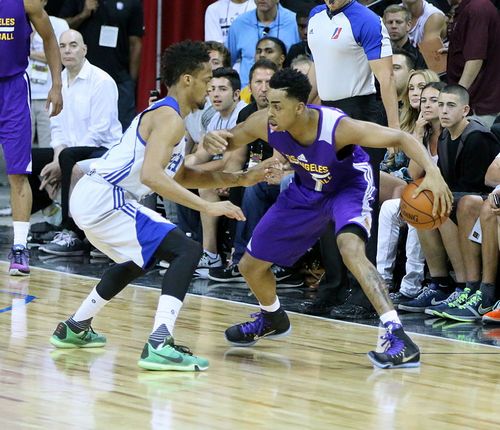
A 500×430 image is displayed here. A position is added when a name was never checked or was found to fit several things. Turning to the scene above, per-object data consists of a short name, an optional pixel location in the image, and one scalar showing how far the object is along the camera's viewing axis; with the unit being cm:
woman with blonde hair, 1628
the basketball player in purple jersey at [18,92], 1603
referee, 1391
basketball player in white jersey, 1033
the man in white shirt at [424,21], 1845
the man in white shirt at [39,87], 2239
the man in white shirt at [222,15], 2048
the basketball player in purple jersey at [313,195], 1102
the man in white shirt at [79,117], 1933
